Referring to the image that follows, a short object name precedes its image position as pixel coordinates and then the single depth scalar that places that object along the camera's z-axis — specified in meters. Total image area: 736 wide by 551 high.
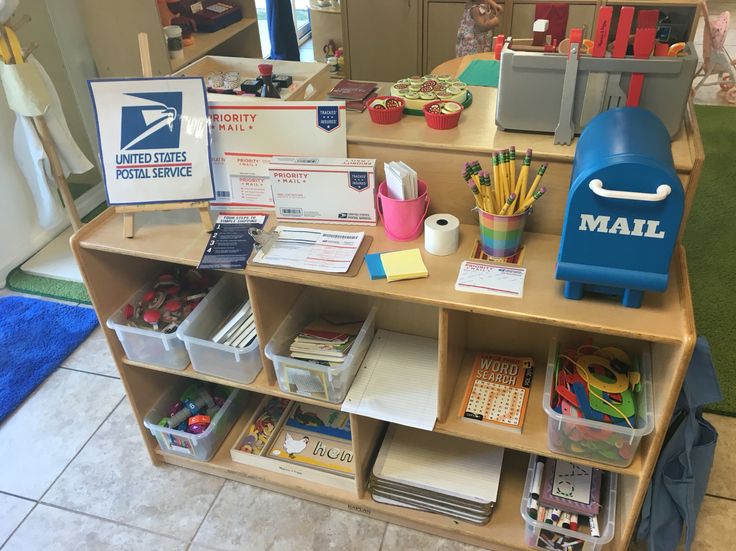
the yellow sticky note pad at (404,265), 1.34
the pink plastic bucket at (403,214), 1.42
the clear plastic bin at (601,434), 1.32
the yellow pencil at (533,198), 1.31
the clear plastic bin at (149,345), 1.65
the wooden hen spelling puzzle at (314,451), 1.82
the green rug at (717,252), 2.25
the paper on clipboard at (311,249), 1.40
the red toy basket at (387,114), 1.52
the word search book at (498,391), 1.51
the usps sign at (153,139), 1.47
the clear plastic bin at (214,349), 1.61
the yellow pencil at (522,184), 1.30
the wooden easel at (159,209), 1.54
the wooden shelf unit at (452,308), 1.25
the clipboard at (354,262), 1.37
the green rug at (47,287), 2.70
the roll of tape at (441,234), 1.38
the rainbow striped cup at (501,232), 1.33
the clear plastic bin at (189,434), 1.83
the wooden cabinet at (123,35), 2.68
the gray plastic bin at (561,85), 1.26
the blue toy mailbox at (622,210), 1.08
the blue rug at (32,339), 2.28
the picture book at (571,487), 1.55
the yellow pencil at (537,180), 1.30
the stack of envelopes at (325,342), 1.59
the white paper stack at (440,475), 1.65
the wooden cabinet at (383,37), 3.95
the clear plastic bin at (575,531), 1.51
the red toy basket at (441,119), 1.47
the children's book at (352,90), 1.65
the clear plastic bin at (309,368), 1.54
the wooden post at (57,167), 2.31
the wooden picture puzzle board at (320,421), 1.91
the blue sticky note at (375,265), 1.36
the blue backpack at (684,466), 1.40
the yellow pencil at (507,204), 1.31
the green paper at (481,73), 1.96
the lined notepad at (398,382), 1.52
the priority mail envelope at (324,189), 1.46
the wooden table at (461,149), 1.38
